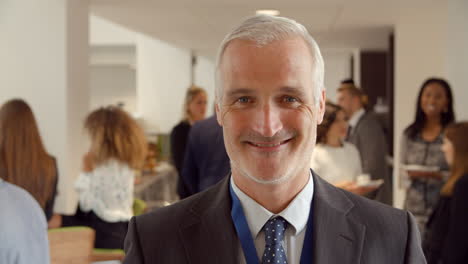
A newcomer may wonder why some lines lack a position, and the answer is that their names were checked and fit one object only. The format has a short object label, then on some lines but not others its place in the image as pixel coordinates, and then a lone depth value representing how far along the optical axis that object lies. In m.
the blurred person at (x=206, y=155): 3.30
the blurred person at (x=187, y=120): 5.18
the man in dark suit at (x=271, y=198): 1.01
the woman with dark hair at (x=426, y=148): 3.97
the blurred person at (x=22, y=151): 3.26
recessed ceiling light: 5.74
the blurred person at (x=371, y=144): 4.41
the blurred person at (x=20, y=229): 1.75
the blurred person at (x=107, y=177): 3.69
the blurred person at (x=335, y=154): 3.13
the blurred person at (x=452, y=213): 2.97
